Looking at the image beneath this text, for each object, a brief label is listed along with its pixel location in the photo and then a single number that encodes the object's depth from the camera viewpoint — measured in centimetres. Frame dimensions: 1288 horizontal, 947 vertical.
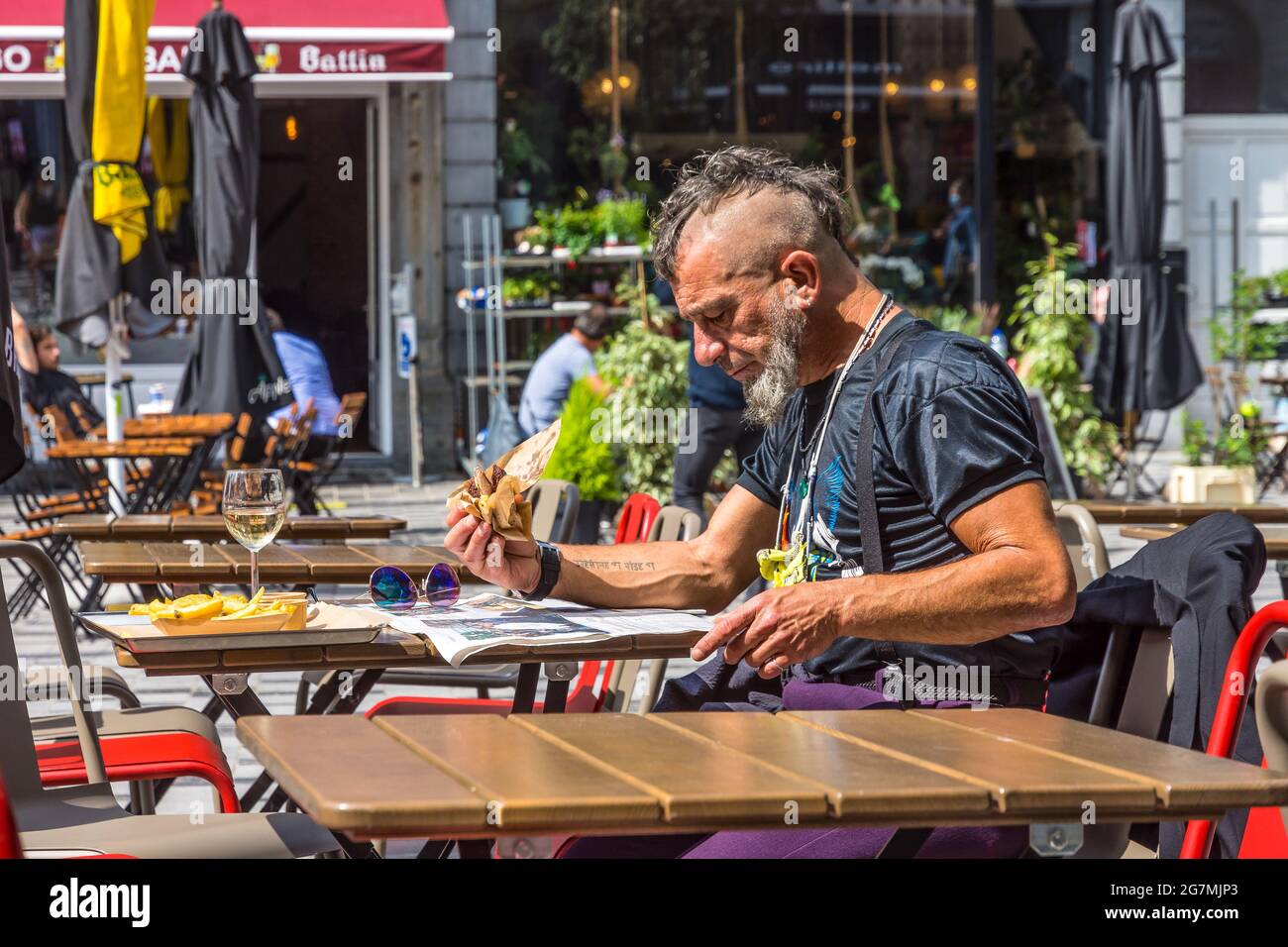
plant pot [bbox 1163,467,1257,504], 930
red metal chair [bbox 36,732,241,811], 293
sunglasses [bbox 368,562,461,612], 300
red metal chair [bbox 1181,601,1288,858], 209
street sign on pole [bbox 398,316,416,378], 1382
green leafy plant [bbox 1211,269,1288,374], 1358
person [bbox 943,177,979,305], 1505
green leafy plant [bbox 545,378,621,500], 886
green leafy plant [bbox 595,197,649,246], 1339
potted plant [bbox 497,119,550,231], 1429
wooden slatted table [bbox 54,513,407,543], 430
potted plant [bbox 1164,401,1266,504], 1198
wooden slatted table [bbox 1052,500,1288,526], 478
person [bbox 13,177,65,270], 1378
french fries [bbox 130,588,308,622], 261
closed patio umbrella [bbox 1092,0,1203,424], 1100
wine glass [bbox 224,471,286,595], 292
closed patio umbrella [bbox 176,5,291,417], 861
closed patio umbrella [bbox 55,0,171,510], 761
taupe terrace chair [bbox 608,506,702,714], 355
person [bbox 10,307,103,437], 983
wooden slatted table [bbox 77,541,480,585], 332
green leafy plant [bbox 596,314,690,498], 954
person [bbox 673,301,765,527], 841
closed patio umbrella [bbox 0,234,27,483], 271
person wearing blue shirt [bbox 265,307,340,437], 1036
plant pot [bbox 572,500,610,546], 869
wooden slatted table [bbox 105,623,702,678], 248
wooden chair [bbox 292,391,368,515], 956
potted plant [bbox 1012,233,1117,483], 1100
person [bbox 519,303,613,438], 1002
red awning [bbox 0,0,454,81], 1221
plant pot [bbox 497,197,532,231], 1416
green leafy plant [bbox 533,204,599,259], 1340
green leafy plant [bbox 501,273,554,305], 1352
